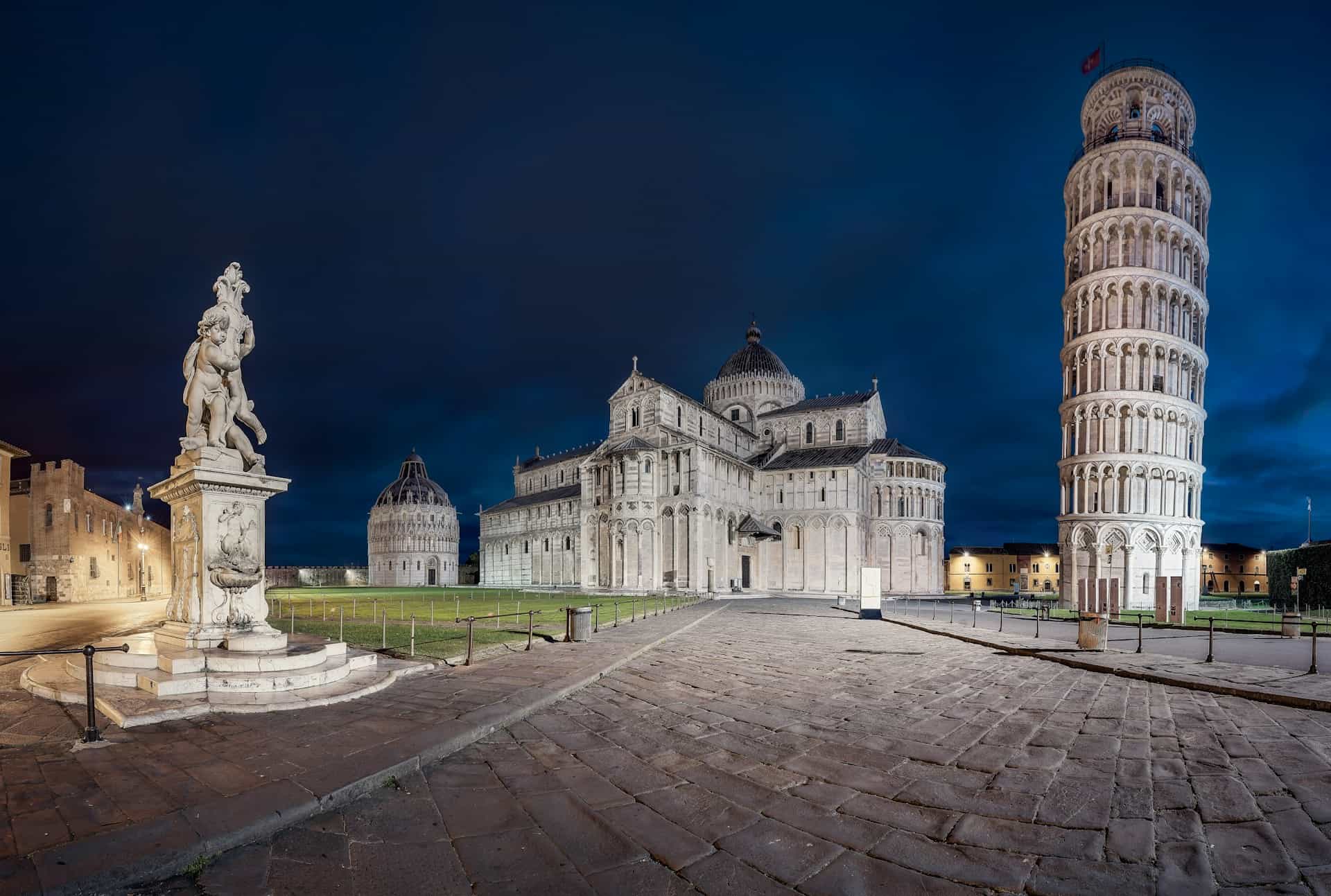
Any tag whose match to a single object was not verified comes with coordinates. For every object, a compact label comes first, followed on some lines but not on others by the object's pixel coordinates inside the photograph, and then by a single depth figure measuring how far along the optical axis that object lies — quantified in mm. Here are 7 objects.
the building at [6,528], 33469
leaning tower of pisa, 36219
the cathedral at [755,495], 43469
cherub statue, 8484
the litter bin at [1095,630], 12883
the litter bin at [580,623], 13039
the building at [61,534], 36031
